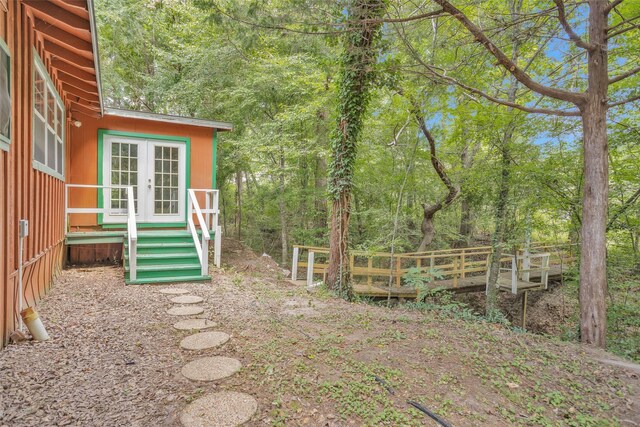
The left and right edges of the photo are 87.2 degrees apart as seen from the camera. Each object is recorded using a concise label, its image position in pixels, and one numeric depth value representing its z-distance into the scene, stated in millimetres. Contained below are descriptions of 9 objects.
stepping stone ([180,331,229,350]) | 3041
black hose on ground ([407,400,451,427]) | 2164
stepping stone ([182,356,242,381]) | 2490
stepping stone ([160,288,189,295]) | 4812
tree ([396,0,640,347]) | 4387
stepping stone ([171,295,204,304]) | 4418
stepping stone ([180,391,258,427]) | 1979
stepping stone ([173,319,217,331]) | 3506
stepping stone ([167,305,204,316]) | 3954
